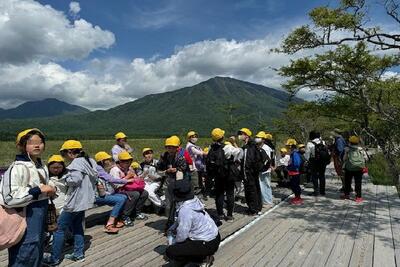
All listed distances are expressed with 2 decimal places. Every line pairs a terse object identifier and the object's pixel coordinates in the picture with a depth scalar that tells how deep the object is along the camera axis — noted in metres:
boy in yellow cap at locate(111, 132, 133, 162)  8.62
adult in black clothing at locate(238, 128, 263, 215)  7.77
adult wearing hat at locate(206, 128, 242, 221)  7.06
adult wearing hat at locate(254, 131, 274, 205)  8.59
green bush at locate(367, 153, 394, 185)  12.64
